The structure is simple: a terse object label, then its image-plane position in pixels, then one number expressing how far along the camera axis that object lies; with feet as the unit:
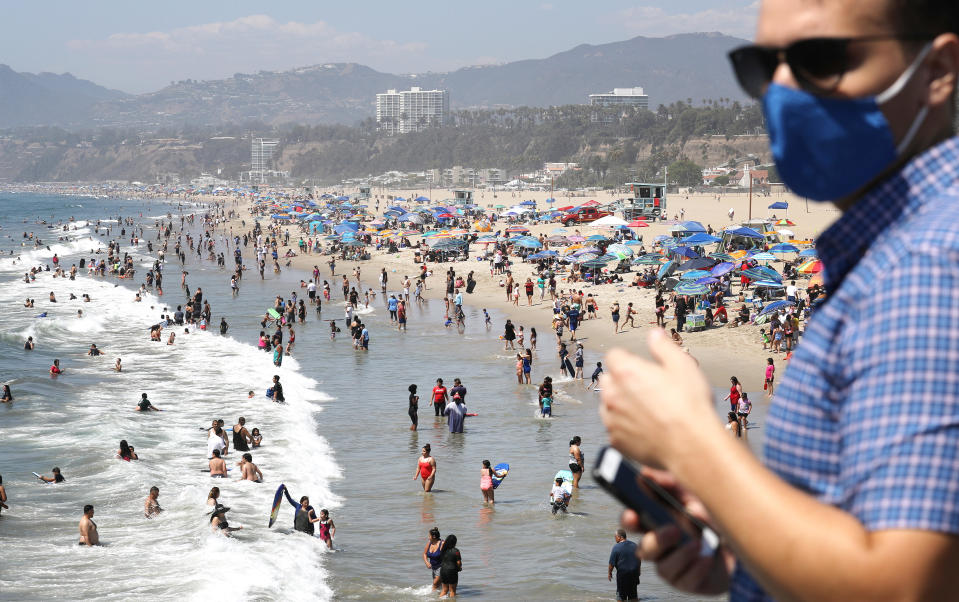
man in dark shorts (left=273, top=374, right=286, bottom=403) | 78.59
